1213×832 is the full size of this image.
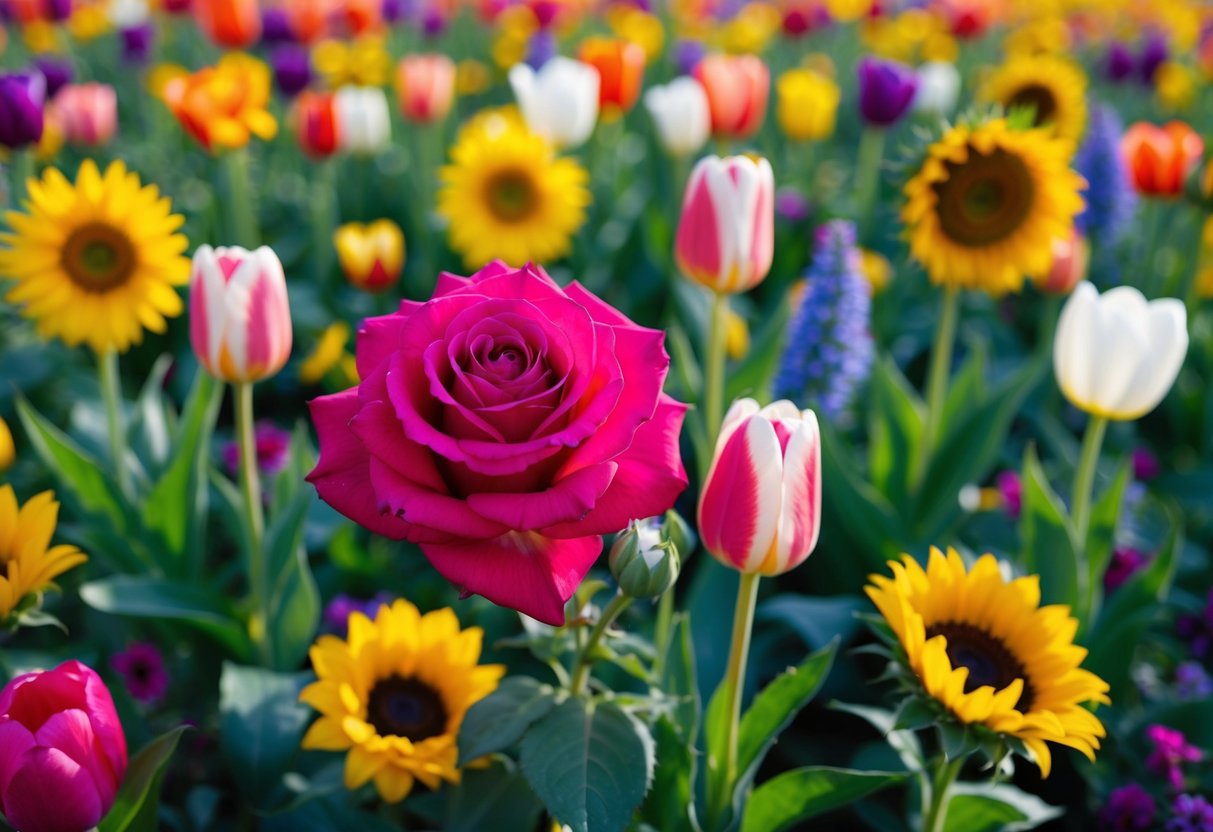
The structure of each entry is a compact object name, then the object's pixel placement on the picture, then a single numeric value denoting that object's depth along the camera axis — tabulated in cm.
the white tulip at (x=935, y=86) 202
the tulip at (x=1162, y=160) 138
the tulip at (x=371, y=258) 137
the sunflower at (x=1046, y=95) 158
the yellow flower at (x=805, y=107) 180
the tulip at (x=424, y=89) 160
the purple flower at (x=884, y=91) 145
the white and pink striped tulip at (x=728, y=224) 107
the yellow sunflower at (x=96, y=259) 108
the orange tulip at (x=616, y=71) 166
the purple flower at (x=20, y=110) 121
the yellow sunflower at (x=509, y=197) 141
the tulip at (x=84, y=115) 158
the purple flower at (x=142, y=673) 109
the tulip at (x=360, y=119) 156
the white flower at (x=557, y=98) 148
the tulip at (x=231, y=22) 186
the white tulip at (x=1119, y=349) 106
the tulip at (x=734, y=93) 145
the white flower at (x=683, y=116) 147
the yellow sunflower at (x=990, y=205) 112
